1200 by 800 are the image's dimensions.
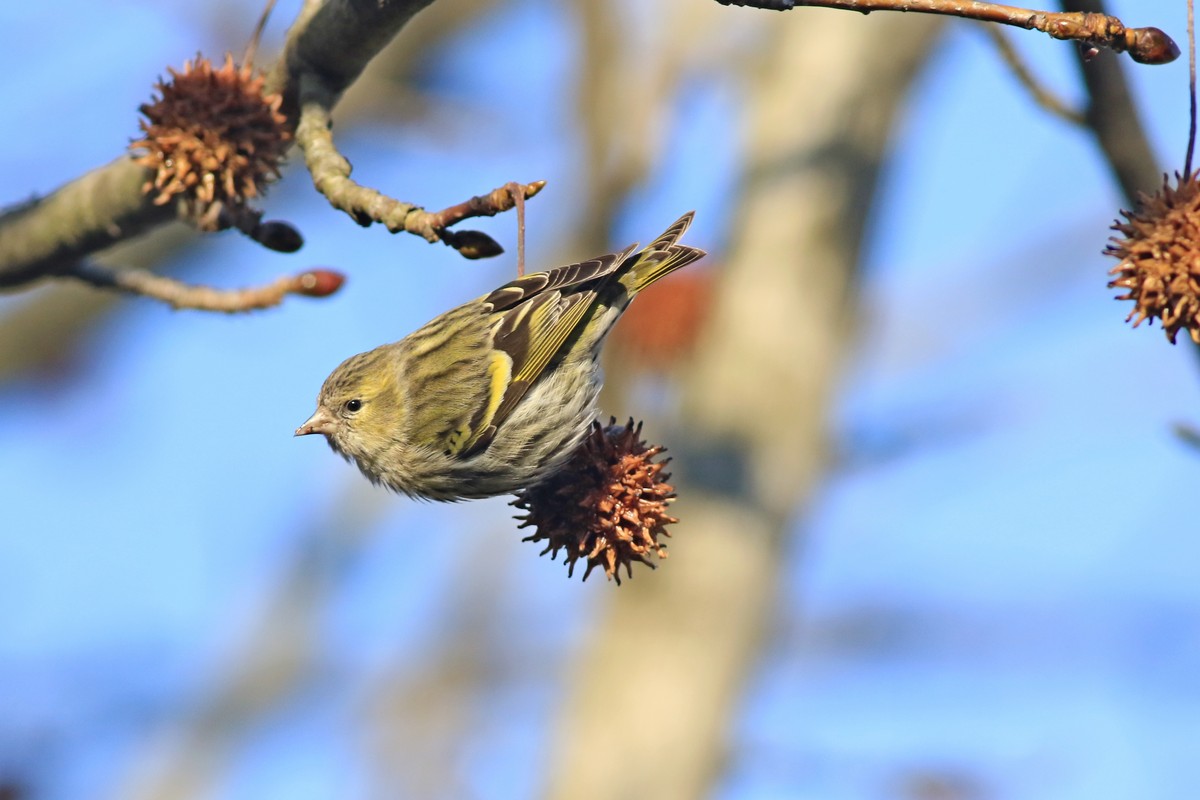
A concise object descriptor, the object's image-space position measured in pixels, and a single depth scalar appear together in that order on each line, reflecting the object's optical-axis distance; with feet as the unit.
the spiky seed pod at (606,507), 21.11
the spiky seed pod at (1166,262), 18.08
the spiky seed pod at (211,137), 22.68
